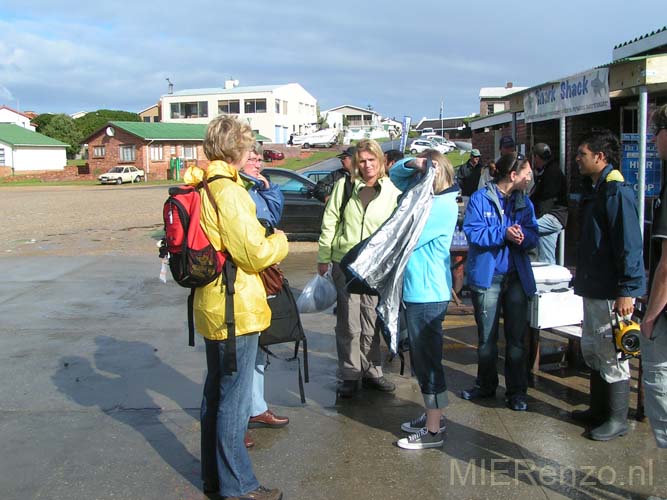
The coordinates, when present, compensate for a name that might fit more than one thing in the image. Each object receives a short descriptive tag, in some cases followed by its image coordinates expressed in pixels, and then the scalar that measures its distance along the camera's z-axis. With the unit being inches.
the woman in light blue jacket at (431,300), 162.1
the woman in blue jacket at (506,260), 185.2
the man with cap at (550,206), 277.4
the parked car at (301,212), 530.9
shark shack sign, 286.8
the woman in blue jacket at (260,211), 168.2
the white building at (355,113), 4116.6
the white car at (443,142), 1893.7
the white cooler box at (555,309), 202.5
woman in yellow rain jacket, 128.5
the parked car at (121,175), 1881.2
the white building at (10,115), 3455.5
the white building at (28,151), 2257.0
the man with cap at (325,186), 347.8
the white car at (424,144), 1681.6
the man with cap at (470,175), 438.6
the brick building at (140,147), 2121.1
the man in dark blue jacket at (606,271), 154.6
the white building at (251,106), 3019.2
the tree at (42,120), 3193.9
